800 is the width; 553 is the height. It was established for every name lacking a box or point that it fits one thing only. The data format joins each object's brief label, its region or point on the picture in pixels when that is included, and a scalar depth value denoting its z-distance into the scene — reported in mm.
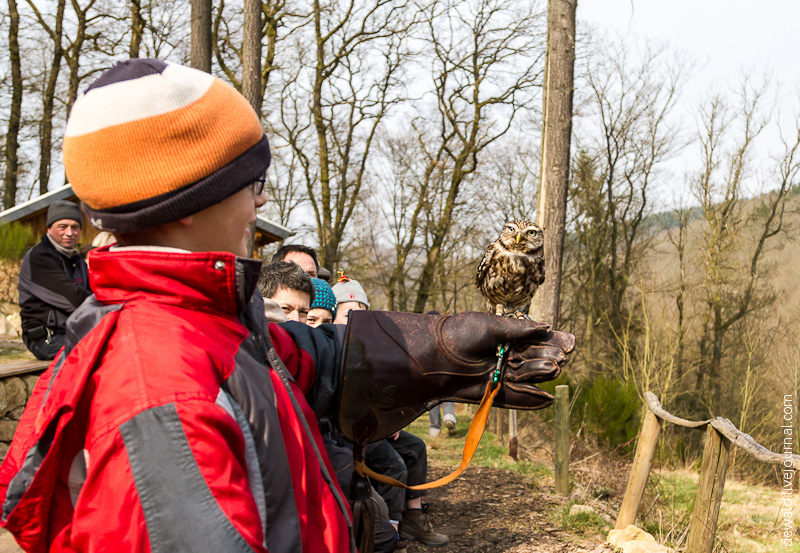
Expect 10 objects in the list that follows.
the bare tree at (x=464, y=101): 15055
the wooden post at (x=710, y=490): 3754
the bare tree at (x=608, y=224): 16703
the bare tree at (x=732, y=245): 16188
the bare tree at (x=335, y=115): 15578
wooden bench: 4931
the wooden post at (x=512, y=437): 6908
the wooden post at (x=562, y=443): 5570
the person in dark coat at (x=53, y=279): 4883
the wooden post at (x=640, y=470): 4461
